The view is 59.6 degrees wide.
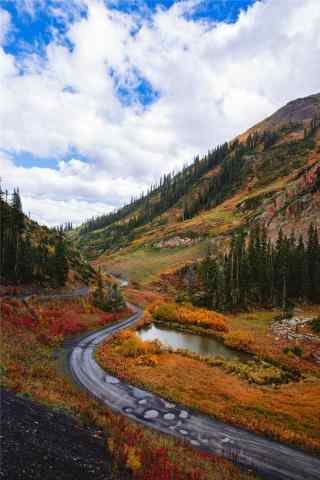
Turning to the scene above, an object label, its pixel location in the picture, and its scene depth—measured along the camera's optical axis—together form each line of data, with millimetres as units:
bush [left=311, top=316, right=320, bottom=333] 48906
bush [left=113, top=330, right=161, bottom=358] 38656
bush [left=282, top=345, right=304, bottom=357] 41141
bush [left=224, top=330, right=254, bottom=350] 46156
